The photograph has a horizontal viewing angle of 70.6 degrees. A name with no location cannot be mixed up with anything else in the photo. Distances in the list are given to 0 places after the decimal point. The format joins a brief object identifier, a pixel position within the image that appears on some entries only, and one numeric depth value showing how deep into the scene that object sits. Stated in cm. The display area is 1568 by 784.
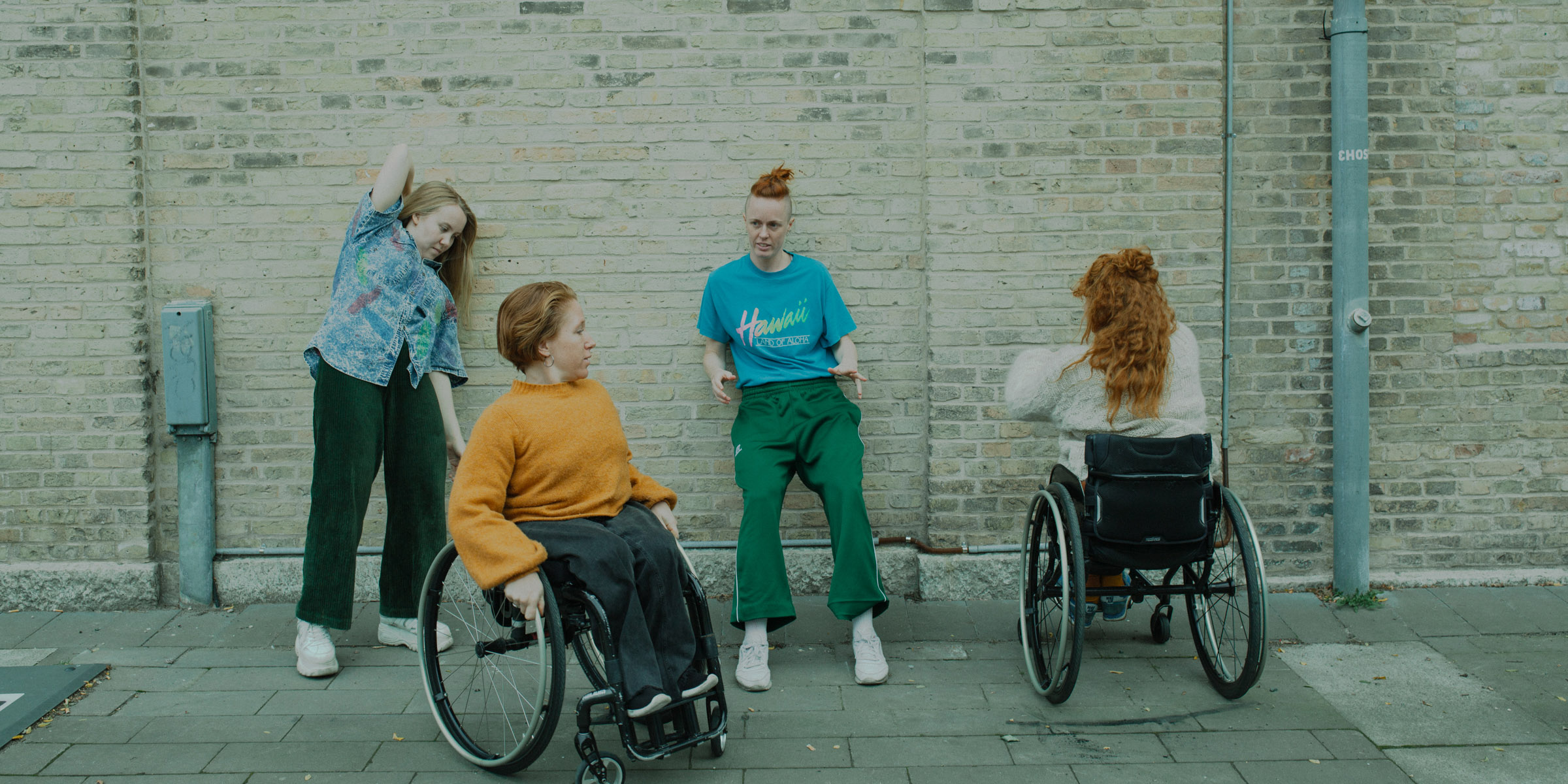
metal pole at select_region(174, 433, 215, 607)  479
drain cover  368
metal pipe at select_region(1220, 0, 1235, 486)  469
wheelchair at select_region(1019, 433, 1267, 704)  346
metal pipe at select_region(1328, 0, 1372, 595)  455
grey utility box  462
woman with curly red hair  357
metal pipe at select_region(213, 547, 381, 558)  488
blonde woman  409
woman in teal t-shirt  405
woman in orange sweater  301
